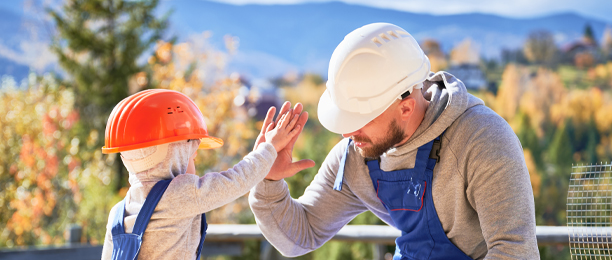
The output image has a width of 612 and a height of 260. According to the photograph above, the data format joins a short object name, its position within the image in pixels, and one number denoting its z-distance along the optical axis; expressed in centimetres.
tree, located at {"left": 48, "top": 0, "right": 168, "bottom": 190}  1195
